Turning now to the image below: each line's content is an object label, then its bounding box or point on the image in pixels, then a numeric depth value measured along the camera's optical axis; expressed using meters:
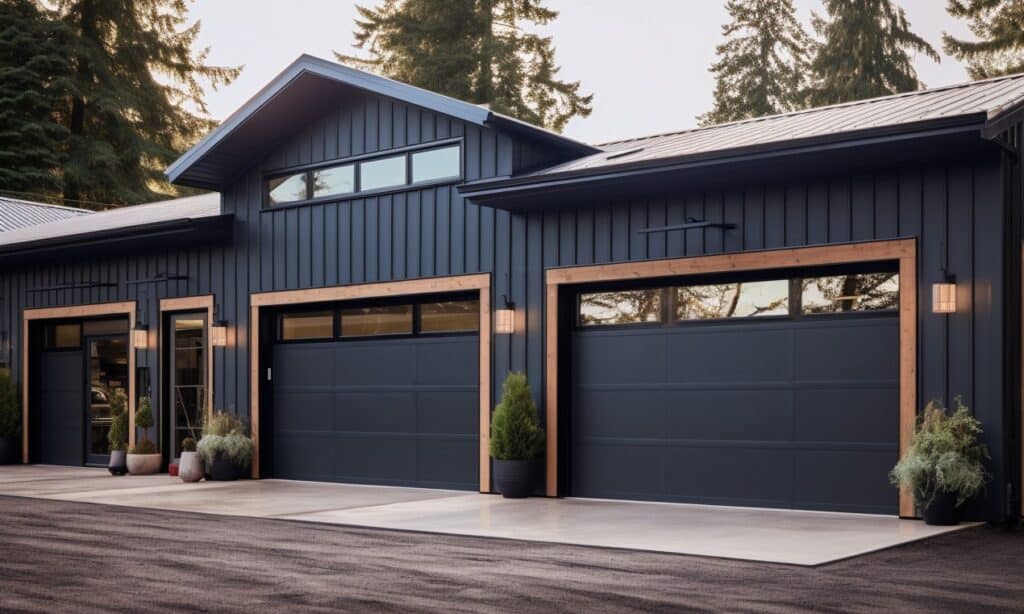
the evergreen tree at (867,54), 34.66
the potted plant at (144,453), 17.25
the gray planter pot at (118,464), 17.47
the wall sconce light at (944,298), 10.66
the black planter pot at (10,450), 20.02
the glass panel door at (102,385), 18.95
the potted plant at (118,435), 17.48
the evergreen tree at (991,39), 31.83
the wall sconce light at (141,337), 18.02
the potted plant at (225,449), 16.22
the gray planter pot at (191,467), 16.12
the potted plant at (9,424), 19.86
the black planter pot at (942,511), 10.30
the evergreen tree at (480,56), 36.28
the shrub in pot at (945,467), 10.20
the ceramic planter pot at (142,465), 17.38
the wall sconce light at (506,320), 13.91
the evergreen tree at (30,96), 36.38
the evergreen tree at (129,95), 38.31
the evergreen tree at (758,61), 38.41
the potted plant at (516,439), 13.30
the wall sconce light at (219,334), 17.02
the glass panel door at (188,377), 17.61
